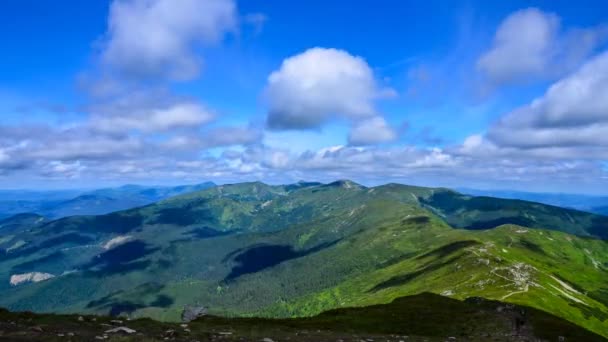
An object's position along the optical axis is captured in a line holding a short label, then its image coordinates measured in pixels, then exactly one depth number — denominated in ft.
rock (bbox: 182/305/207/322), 263.08
